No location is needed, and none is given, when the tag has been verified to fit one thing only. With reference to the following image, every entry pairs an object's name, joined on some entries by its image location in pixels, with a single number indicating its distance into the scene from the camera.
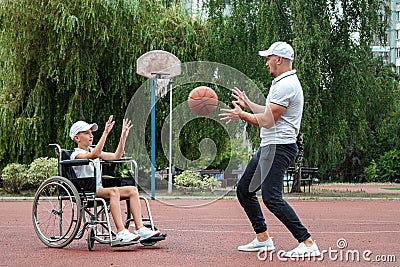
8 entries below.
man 7.39
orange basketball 9.52
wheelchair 8.09
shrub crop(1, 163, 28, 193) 23.19
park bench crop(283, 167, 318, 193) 26.92
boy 7.97
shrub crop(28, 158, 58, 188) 22.50
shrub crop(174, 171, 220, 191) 24.55
